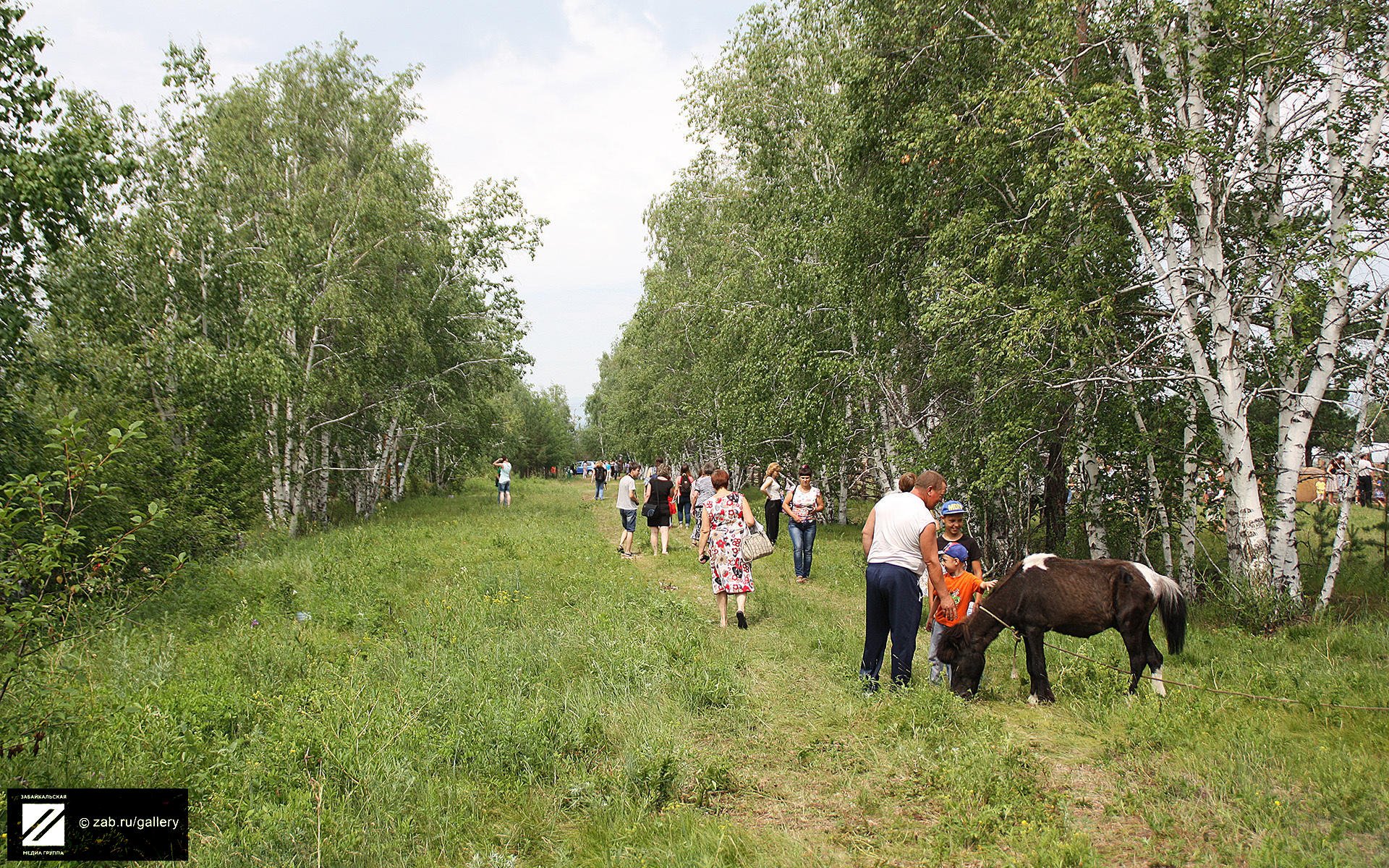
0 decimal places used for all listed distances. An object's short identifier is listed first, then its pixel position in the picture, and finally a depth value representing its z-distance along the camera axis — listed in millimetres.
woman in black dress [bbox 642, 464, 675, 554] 14945
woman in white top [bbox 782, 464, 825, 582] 12203
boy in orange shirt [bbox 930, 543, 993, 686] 6509
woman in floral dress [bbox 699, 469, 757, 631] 8945
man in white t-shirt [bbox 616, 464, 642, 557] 15453
